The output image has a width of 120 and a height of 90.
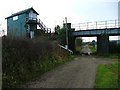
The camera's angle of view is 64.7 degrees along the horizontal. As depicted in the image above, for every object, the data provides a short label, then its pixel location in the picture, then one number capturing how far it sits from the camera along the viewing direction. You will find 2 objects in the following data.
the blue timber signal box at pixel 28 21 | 16.56
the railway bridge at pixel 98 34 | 16.18
